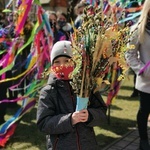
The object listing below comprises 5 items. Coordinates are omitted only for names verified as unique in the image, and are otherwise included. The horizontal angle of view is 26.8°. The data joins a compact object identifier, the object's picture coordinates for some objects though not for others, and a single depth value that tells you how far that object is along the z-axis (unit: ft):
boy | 7.46
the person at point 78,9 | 21.75
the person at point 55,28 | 21.49
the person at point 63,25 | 25.08
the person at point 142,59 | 11.49
